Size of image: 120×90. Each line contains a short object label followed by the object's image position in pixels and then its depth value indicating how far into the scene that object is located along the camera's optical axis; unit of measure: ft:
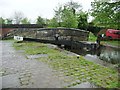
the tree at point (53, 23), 41.19
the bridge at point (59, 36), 26.20
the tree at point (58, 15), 41.49
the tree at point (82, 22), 46.65
